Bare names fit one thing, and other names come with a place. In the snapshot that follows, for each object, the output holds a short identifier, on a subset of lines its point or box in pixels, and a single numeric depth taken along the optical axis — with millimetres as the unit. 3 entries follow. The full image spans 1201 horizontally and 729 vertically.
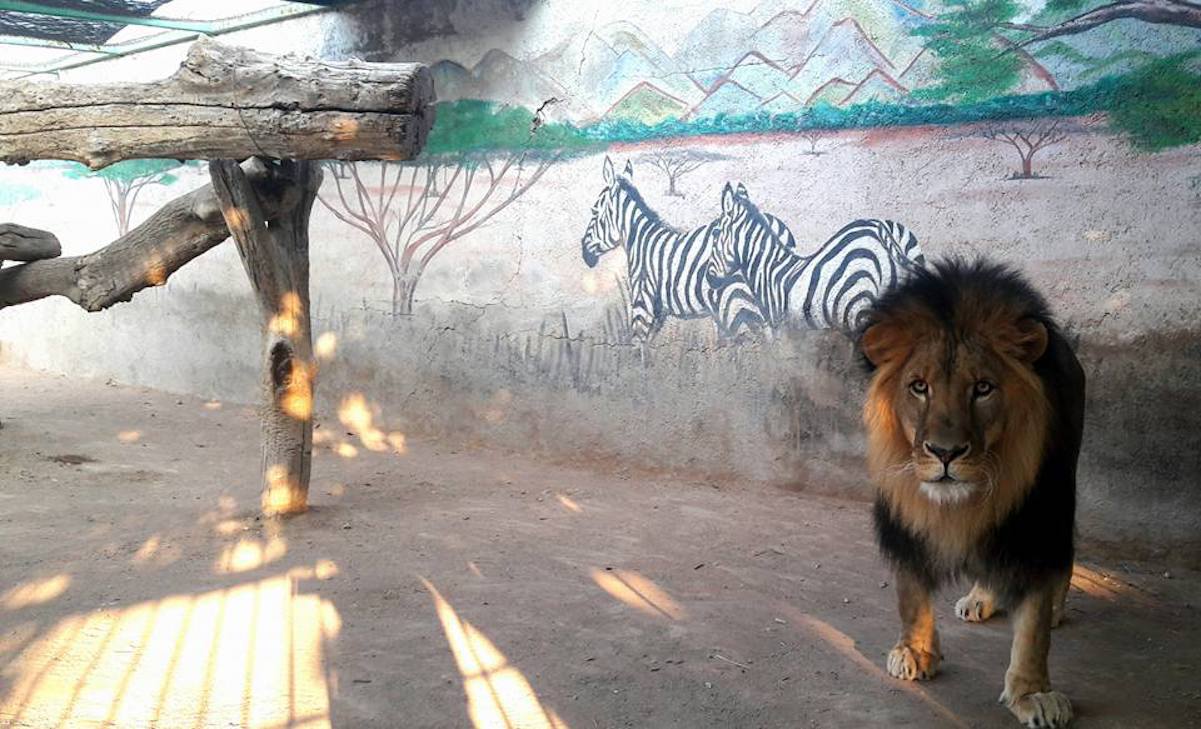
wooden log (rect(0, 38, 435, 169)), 4535
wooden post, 5371
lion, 3158
